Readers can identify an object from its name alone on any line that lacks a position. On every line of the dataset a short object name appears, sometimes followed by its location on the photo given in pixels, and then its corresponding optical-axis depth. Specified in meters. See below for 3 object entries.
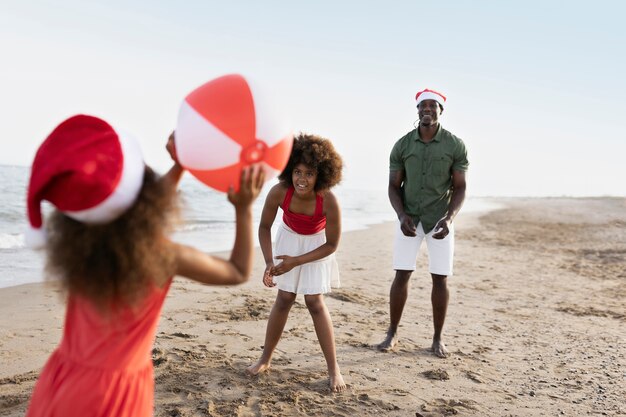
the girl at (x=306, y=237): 3.96
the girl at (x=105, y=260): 1.65
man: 5.12
